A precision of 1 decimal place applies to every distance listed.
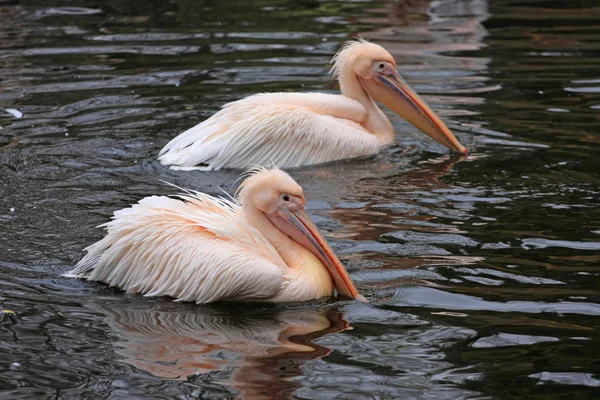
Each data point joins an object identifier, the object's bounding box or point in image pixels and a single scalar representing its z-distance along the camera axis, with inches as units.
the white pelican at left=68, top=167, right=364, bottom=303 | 374.0
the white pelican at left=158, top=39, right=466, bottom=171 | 554.3
